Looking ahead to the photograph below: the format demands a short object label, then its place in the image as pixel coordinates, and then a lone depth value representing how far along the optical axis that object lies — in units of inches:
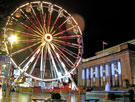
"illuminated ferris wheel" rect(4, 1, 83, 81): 946.1
